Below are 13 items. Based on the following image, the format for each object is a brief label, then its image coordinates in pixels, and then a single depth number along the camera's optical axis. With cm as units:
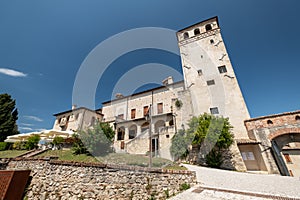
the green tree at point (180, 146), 1170
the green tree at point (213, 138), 1041
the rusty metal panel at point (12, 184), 419
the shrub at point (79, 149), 924
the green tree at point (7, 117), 1786
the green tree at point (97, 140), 927
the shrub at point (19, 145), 1171
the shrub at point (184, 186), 563
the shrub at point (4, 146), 1184
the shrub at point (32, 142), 1124
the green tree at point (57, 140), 1130
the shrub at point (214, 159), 1043
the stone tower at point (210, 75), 1347
